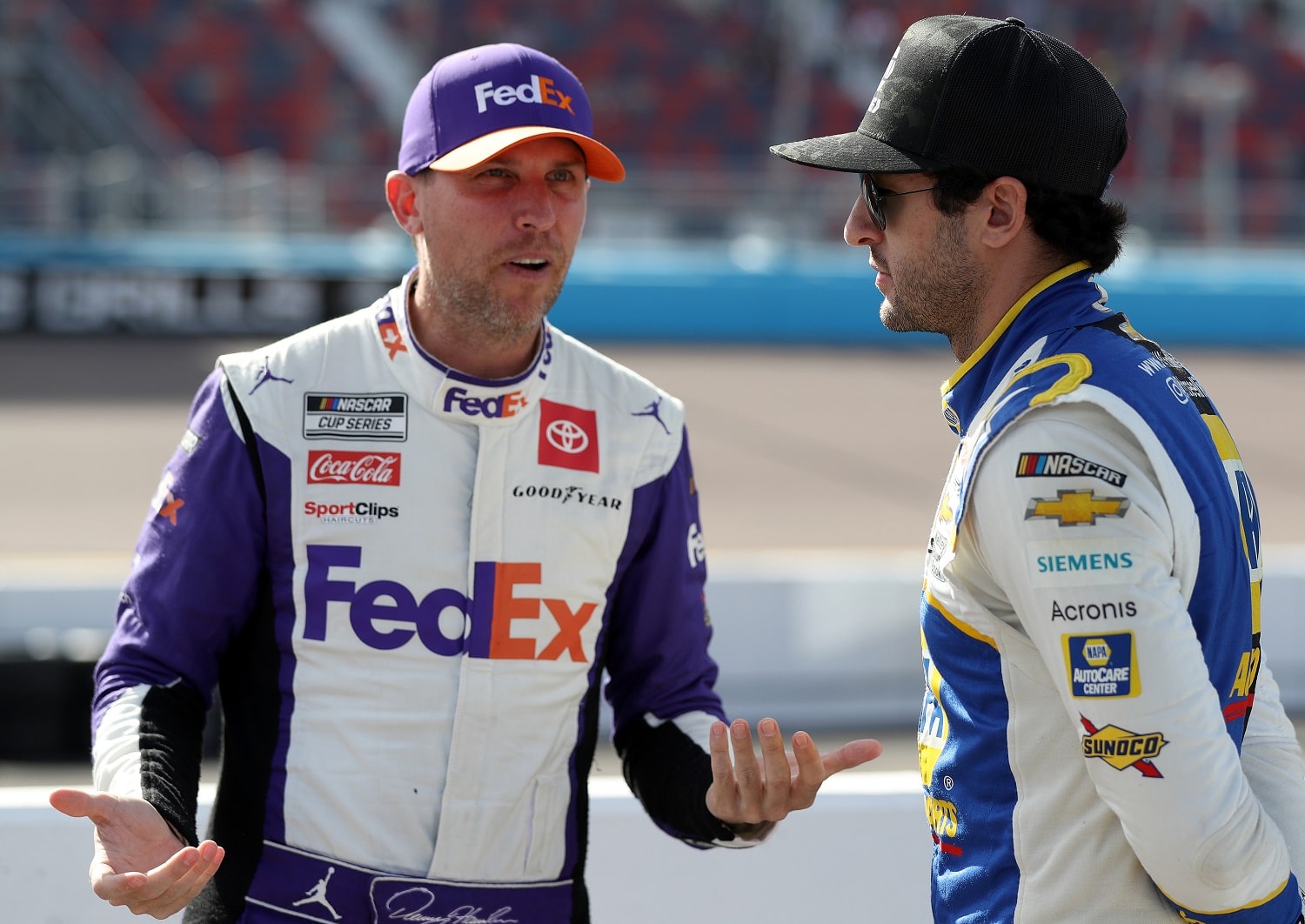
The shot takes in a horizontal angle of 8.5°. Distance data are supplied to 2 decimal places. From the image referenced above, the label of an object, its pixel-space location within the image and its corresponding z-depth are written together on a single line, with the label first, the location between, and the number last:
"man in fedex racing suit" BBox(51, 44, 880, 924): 8.14
